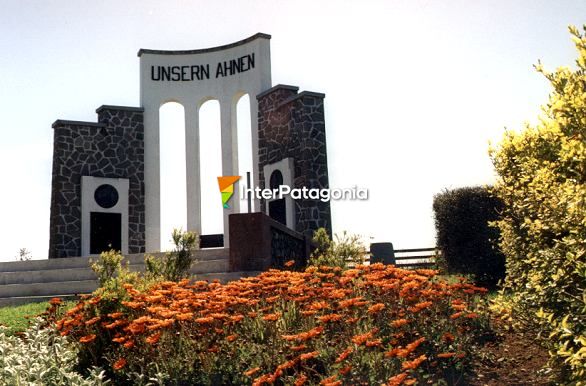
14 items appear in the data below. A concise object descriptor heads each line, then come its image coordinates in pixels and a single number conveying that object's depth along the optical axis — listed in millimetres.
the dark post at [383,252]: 19328
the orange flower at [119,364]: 5241
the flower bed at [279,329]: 5262
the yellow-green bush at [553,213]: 4611
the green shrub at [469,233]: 14727
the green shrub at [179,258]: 11453
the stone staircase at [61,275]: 13008
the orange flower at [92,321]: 5699
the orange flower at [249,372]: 4810
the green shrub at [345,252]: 12778
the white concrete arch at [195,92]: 21828
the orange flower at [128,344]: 5191
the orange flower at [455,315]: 5598
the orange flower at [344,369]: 4562
